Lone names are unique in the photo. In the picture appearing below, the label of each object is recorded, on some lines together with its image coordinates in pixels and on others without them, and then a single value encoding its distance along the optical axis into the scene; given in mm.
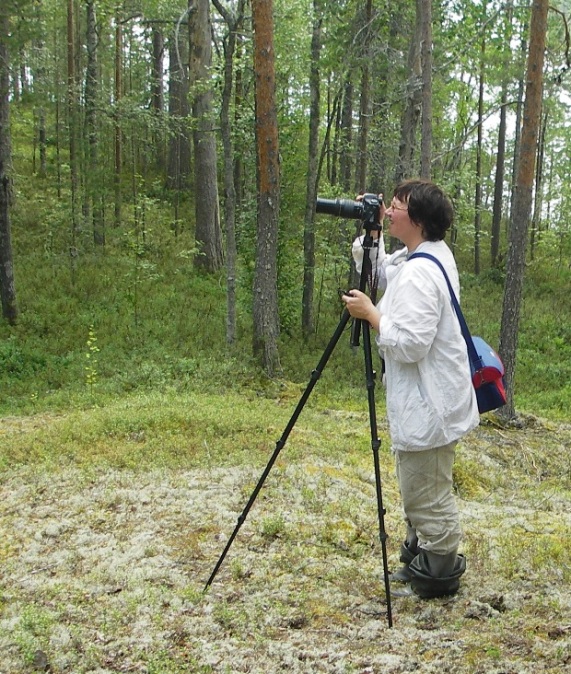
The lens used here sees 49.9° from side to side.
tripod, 3291
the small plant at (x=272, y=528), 4457
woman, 3078
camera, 3471
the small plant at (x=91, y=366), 10373
